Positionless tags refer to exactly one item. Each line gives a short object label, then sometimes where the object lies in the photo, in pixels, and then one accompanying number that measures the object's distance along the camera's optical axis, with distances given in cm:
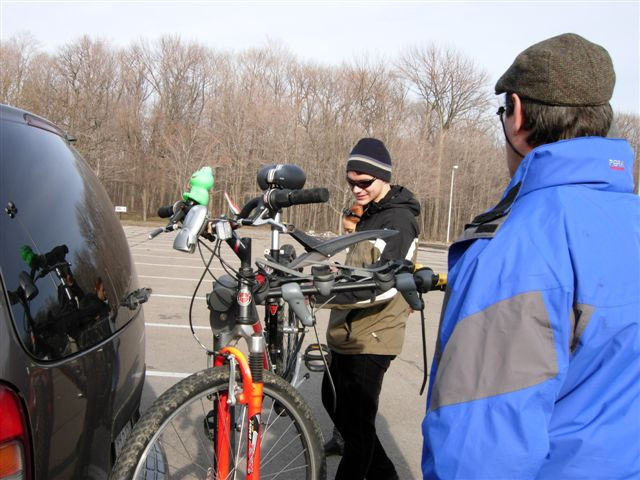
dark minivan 148
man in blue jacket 112
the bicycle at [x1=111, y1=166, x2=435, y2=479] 202
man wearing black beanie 291
